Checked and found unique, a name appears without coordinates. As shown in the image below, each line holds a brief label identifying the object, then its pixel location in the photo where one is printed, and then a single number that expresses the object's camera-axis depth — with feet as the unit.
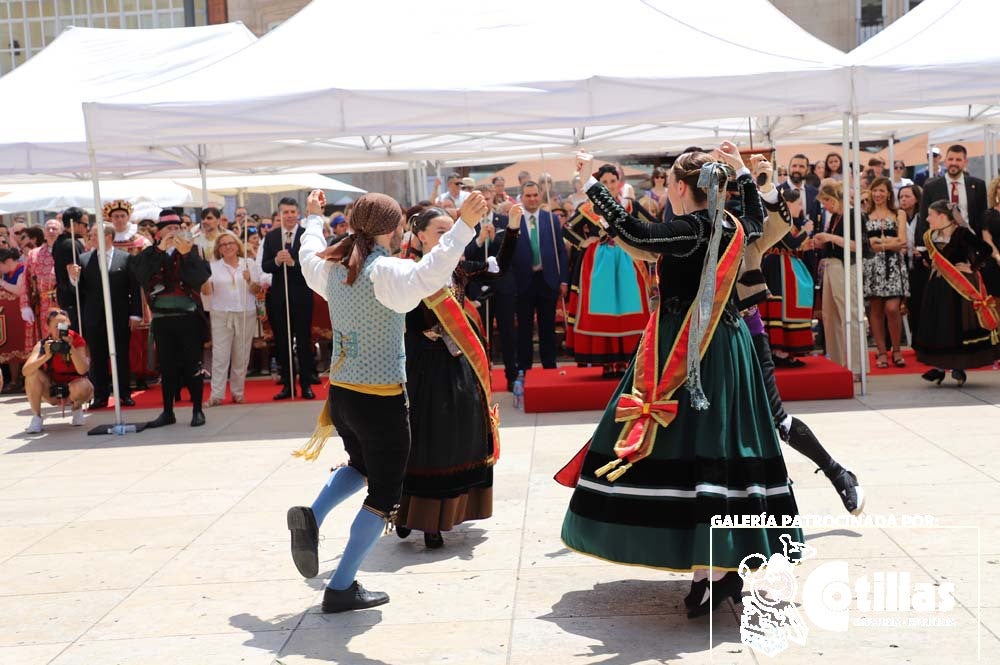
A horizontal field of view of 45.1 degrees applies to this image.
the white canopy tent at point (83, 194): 53.47
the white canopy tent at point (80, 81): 36.11
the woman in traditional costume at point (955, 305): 29.30
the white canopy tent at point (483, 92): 27.99
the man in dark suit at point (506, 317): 32.12
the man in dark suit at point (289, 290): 33.50
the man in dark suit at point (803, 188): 34.71
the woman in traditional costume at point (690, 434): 13.26
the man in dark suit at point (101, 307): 33.53
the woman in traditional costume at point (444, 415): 17.44
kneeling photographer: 29.63
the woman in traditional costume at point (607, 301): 29.78
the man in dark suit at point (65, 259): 35.27
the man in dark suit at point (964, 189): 35.60
